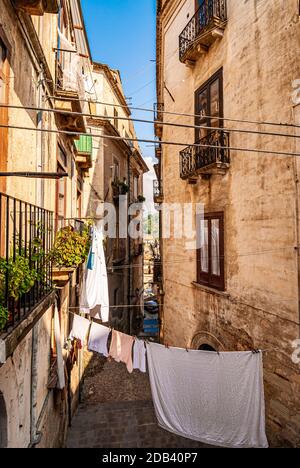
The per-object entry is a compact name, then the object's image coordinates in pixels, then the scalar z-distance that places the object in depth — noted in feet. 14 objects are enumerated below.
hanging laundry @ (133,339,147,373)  22.43
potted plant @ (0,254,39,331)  9.96
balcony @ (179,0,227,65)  29.17
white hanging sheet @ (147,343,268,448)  19.74
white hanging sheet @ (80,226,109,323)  24.73
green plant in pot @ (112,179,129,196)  60.74
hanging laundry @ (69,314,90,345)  24.14
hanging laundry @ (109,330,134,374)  22.62
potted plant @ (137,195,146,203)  88.61
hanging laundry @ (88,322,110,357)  23.90
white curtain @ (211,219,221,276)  30.17
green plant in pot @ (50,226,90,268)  21.18
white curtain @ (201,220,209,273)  32.30
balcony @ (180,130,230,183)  27.99
